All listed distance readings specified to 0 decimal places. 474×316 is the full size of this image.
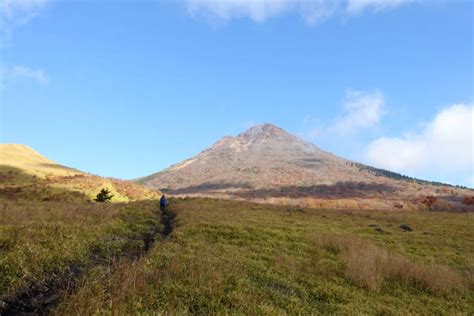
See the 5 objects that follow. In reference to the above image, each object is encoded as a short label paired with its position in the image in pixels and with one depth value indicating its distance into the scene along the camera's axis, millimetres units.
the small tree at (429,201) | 92712
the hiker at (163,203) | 42031
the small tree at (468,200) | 103038
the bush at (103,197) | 52616
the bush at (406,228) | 36969
